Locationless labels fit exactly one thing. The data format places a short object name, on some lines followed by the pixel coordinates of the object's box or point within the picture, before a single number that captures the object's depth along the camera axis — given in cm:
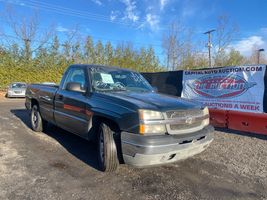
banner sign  601
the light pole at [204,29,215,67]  2776
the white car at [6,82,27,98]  1638
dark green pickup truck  286
